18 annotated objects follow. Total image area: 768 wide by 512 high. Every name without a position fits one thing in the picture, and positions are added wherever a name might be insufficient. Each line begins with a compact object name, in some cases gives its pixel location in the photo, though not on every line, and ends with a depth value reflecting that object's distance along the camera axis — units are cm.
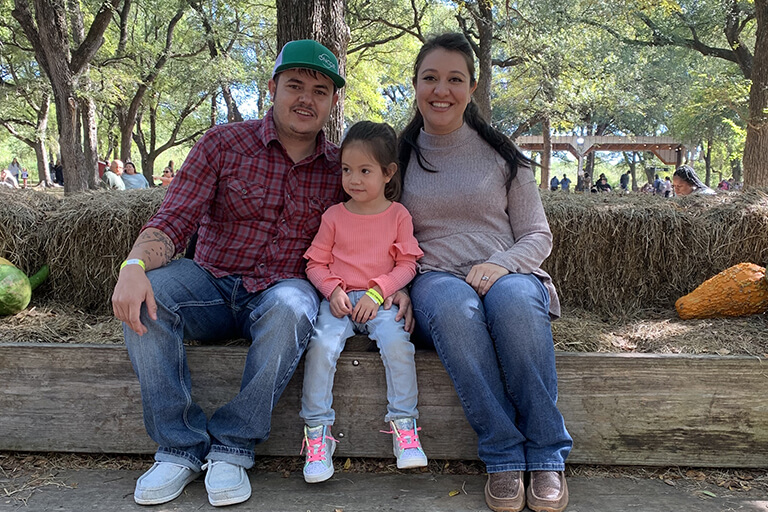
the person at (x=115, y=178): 838
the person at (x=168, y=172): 1549
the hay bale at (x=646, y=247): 328
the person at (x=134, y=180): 1030
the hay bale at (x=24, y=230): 309
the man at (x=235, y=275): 190
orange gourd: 285
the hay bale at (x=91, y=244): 318
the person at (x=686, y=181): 599
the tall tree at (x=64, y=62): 729
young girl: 200
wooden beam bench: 218
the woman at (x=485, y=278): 188
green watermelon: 276
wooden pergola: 2541
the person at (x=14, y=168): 2634
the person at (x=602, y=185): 1666
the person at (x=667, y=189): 1911
